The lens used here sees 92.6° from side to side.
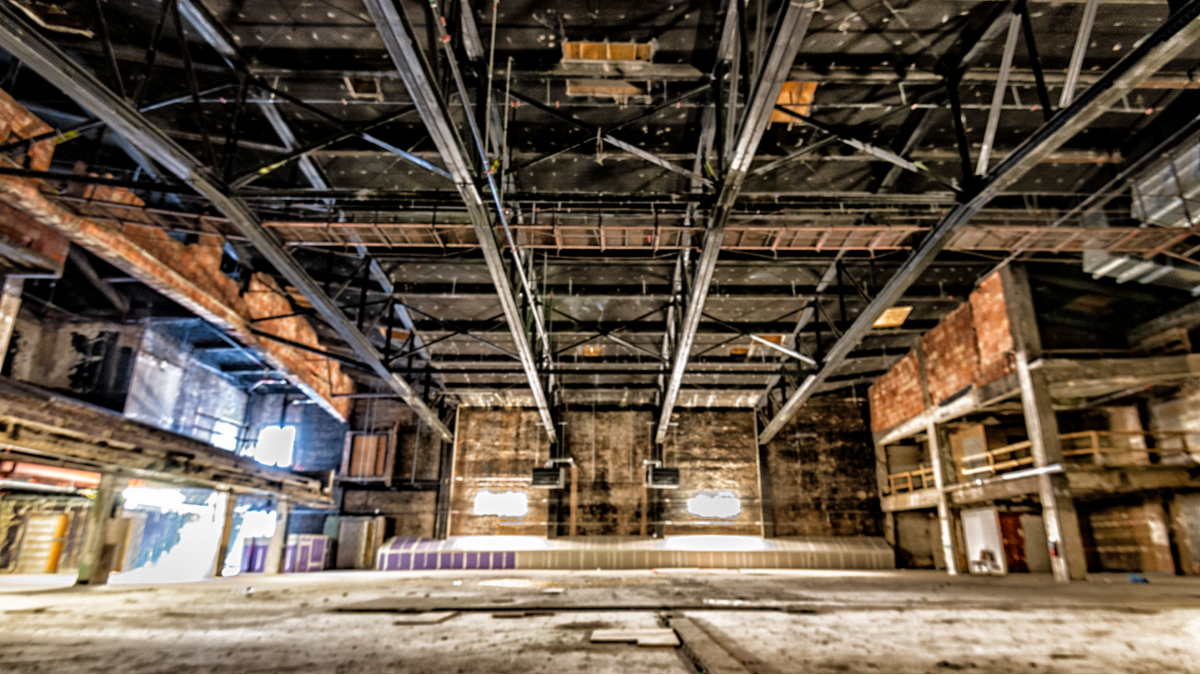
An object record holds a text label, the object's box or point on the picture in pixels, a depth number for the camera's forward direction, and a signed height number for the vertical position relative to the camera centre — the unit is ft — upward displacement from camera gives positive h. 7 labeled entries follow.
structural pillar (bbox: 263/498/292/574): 53.98 -4.84
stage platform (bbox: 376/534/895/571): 59.06 -5.94
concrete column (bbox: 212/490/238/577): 42.91 -3.56
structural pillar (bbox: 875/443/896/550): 61.41 +2.49
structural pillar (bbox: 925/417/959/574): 51.34 -0.16
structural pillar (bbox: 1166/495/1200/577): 45.09 -2.70
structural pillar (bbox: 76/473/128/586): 30.71 -2.80
